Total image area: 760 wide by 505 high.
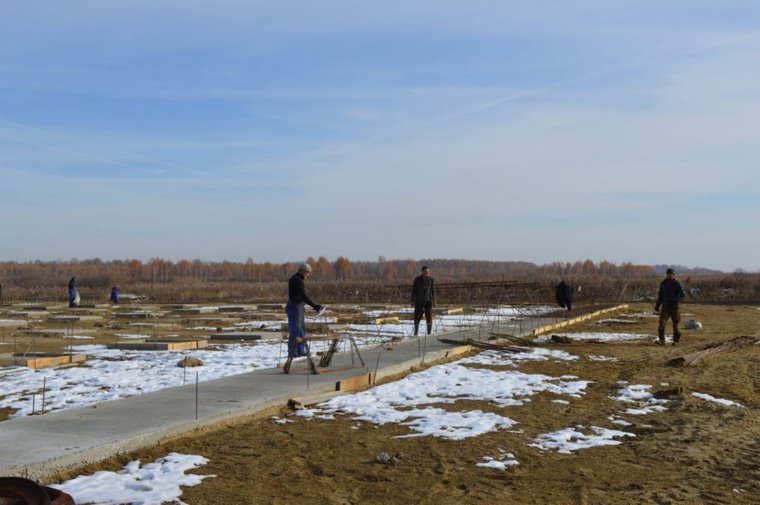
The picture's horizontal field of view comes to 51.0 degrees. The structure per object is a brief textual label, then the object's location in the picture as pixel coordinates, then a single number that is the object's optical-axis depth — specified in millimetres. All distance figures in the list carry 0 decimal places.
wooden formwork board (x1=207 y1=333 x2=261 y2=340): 20125
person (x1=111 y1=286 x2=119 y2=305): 43966
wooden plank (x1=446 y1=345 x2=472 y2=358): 15155
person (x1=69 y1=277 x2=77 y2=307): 37188
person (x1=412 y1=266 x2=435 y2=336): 17906
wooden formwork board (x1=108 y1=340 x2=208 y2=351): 16938
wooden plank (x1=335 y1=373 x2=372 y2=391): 10758
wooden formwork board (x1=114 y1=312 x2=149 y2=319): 30342
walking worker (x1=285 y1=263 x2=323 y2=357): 12883
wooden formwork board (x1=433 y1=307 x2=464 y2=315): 31466
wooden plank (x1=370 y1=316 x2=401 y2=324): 24655
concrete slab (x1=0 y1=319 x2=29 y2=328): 25589
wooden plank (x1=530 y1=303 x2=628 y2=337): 21225
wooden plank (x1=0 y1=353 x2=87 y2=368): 14039
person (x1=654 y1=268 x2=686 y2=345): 18062
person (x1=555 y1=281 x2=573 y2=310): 31938
